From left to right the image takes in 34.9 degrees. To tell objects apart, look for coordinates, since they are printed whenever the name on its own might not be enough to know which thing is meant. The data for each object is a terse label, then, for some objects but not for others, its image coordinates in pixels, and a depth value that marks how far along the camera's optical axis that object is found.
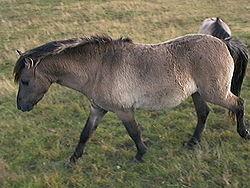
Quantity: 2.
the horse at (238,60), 5.57
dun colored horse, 5.13
